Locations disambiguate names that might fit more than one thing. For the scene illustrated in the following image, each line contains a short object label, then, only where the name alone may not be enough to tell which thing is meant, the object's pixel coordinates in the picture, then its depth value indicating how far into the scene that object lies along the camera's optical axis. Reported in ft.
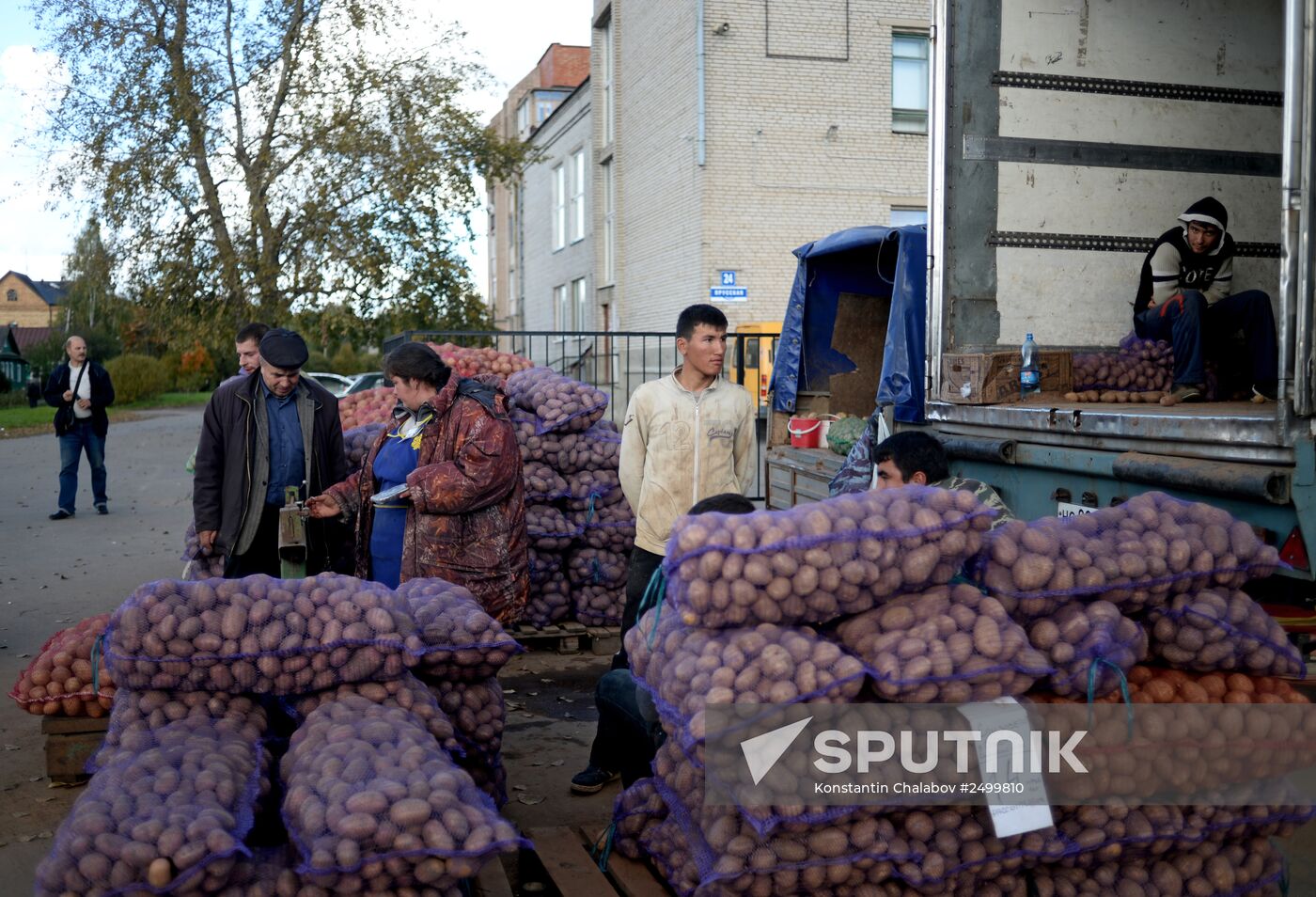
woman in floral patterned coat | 18.90
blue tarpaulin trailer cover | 27.25
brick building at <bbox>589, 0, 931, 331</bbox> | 76.33
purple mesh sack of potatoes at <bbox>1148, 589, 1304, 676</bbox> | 11.00
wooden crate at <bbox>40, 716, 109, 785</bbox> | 16.37
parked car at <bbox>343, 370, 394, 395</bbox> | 69.13
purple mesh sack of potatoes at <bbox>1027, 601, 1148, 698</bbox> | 10.55
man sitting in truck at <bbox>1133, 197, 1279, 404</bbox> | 18.99
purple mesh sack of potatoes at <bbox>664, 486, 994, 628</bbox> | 10.02
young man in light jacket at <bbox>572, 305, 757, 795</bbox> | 17.99
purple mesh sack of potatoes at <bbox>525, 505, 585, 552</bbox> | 24.50
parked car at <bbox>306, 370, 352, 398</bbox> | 96.43
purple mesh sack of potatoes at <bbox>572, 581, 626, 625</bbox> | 25.22
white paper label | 10.03
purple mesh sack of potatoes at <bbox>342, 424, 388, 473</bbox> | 24.09
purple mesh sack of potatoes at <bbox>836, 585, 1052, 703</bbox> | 9.87
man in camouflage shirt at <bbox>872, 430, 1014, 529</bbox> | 13.87
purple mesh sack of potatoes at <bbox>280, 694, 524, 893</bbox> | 9.46
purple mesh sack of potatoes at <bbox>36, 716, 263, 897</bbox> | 9.16
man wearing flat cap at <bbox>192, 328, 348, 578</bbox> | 19.48
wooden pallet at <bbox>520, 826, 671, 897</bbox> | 11.91
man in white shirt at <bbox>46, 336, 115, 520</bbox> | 42.27
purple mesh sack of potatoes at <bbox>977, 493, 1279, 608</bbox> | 10.71
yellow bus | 54.44
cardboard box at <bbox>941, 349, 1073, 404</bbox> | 18.85
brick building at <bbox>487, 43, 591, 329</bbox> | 111.24
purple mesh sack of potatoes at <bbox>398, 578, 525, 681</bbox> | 13.04
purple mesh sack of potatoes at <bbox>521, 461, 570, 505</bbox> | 24.61
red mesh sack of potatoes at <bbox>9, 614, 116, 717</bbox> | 16.15
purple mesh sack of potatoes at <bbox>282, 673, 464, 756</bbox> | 11.92
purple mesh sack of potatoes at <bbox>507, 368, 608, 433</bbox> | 24.90
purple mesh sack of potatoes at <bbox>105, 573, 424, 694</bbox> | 11.53
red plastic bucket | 26.43
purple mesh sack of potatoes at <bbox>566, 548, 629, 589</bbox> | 25.11
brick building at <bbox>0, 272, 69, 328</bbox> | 373.20
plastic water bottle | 19.42
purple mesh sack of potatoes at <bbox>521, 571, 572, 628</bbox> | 24.95
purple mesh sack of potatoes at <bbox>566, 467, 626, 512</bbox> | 24.80
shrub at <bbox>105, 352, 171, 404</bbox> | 153.38
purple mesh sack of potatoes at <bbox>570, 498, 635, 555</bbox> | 24.91
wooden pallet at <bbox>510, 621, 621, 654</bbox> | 24.56
